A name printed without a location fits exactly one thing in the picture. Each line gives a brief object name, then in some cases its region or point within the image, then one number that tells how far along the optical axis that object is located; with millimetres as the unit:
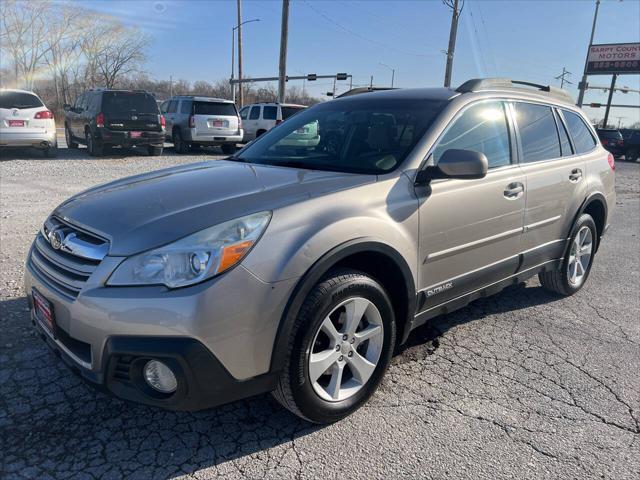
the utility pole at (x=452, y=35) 28614
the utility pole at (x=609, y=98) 50188
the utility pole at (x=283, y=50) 24219
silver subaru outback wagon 2143
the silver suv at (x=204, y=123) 15477
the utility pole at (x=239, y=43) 35578
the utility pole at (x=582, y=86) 44219
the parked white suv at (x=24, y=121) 12008
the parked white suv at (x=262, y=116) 18141
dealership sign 46906
